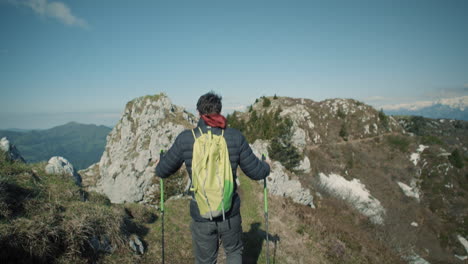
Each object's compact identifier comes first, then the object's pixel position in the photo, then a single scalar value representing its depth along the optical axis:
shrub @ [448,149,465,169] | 55.06
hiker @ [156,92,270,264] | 4.04
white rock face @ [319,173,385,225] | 39.09
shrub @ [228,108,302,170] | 42.41
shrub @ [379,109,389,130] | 72.57
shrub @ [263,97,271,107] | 74.42
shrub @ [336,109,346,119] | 72.62
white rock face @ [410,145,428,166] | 58.84
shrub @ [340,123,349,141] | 64.21
